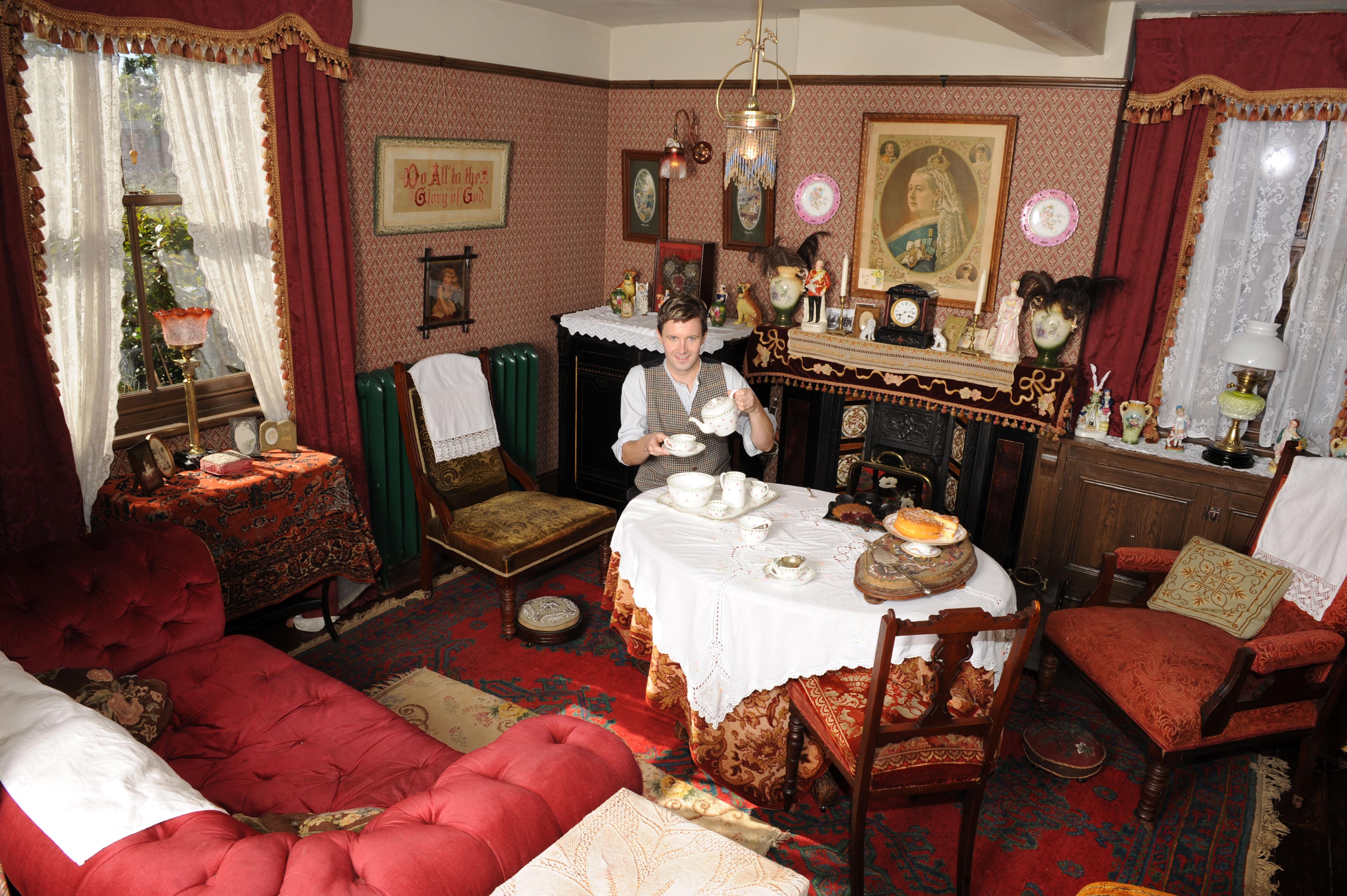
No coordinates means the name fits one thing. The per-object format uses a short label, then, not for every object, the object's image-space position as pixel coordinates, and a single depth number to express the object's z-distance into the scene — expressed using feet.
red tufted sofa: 6.05
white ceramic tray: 11.60
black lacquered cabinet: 18.45
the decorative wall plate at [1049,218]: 15.60
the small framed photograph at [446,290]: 16.52
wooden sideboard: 14.20
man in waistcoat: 13.00
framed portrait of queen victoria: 16.21
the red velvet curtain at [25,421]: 10.51
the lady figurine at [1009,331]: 15.85
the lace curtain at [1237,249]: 14.17
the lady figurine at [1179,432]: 14.82
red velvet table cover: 11.41
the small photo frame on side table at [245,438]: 13.03
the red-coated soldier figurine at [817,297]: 17.71
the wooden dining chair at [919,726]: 8.23
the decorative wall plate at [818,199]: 17.92
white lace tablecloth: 9.44
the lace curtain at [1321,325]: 13.88
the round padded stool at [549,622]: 13.85
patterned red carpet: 9.72
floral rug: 10.22
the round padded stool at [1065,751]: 11.18
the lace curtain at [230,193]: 12.32
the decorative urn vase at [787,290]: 17.83
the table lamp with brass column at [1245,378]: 13.64
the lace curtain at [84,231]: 10.87
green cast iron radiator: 15.47
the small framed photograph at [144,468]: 11.35
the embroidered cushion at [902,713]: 8.83
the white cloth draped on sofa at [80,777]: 6.06
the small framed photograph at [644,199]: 19.94
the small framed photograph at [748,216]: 18.60
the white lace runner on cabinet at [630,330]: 17.47
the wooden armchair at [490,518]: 14.10
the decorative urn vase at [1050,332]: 15.40
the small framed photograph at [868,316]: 17.49
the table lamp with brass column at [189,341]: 11.75
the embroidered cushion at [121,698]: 8.32
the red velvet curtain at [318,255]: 13.29
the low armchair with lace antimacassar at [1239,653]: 10.22
